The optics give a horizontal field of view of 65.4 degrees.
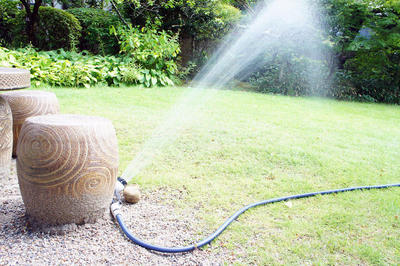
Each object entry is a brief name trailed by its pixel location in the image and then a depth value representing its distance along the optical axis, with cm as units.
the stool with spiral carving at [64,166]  213
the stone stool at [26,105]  356
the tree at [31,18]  986
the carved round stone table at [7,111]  267
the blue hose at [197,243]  224
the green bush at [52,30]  1027
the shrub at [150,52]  927
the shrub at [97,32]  1075
